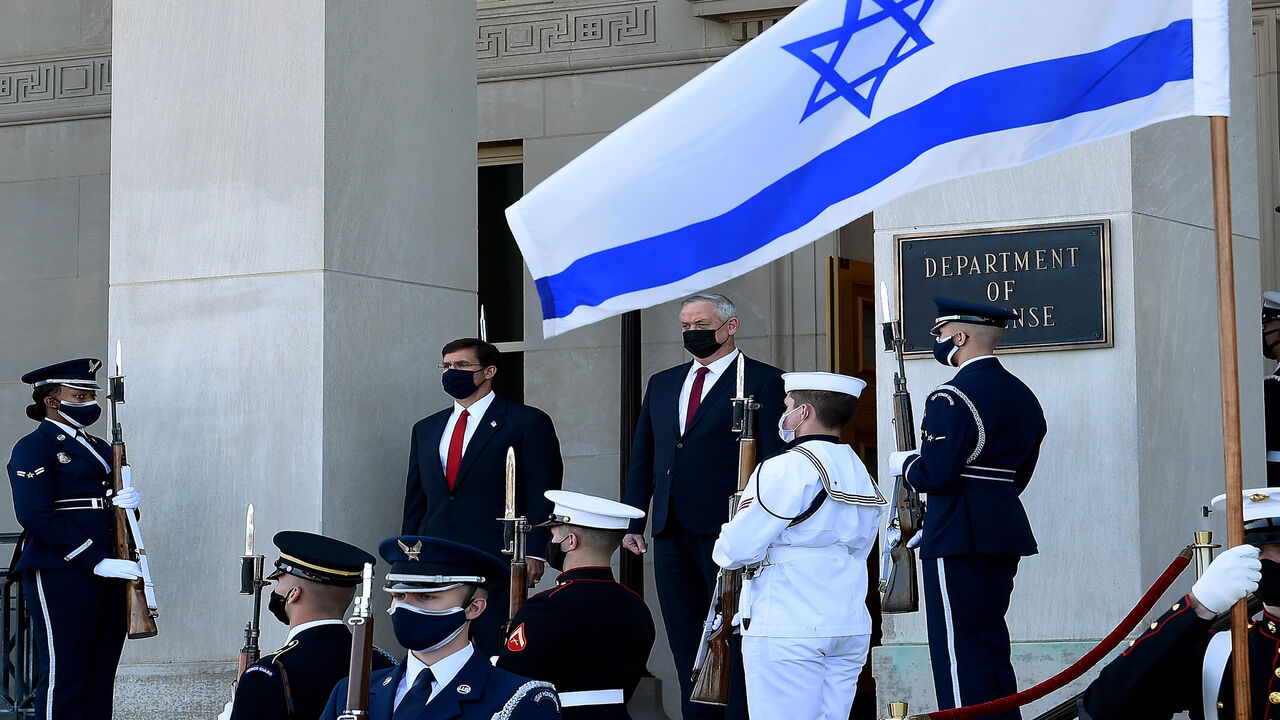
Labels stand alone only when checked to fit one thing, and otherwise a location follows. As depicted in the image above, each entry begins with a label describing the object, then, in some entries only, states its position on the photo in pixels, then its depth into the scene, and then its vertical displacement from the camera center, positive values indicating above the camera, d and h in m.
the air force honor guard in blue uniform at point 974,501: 14.87 +0.07
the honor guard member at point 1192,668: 9.52 -0.37
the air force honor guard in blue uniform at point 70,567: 17.55 -0.17
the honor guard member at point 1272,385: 19.23 +0.65
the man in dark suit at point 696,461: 16.94 +0.27
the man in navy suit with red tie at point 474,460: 17.56 +0.30
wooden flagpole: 8.90 +0.30
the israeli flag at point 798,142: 10.50 +1.03
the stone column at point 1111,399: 16.64 +0.51
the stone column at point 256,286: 17.75 +1.12
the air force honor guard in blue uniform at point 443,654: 9.37 -0.32
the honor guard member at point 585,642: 12.52 -0.38
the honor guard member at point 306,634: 10.97 -0.32
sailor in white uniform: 13.87 -0.12
